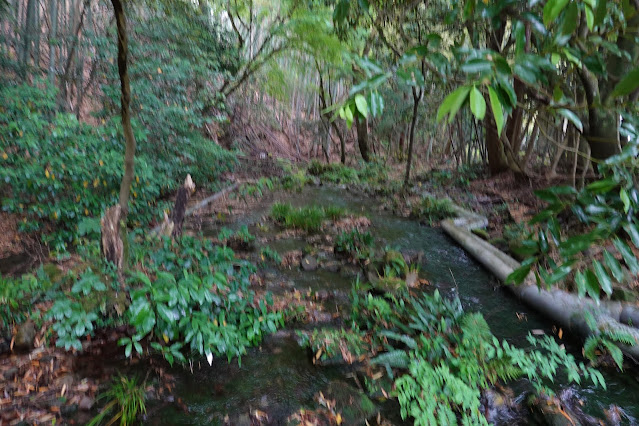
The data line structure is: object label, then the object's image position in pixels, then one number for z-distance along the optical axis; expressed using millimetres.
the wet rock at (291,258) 5387
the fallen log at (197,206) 5090
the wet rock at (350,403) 2705
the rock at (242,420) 2594
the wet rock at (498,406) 2826
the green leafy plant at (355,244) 5761
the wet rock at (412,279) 4962
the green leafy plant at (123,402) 2451
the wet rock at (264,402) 2768
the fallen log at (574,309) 3623
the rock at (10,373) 2602
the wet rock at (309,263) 5293
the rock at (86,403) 2521
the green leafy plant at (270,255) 5383
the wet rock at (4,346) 2818
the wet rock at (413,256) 5701
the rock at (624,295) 4098
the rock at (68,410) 2459
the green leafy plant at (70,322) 2816
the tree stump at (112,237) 3670
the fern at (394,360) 3170
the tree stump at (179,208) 5500
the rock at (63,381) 2645
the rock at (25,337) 2834
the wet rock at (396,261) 5184
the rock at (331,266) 5375
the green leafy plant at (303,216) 7051
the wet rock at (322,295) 4465
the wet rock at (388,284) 4500
